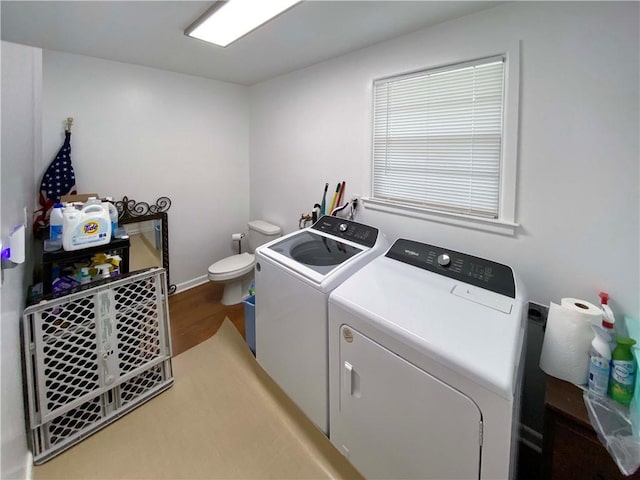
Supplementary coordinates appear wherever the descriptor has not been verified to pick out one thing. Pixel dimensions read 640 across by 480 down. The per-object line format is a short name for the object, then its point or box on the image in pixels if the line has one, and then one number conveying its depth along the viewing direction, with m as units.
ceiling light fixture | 1.53
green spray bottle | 1.07
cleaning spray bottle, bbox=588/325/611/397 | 1.10
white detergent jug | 1.61
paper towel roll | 1.16
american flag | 2.24
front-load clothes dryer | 0.90
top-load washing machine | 1.48
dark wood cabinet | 1.01
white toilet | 2.80
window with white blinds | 1.63
